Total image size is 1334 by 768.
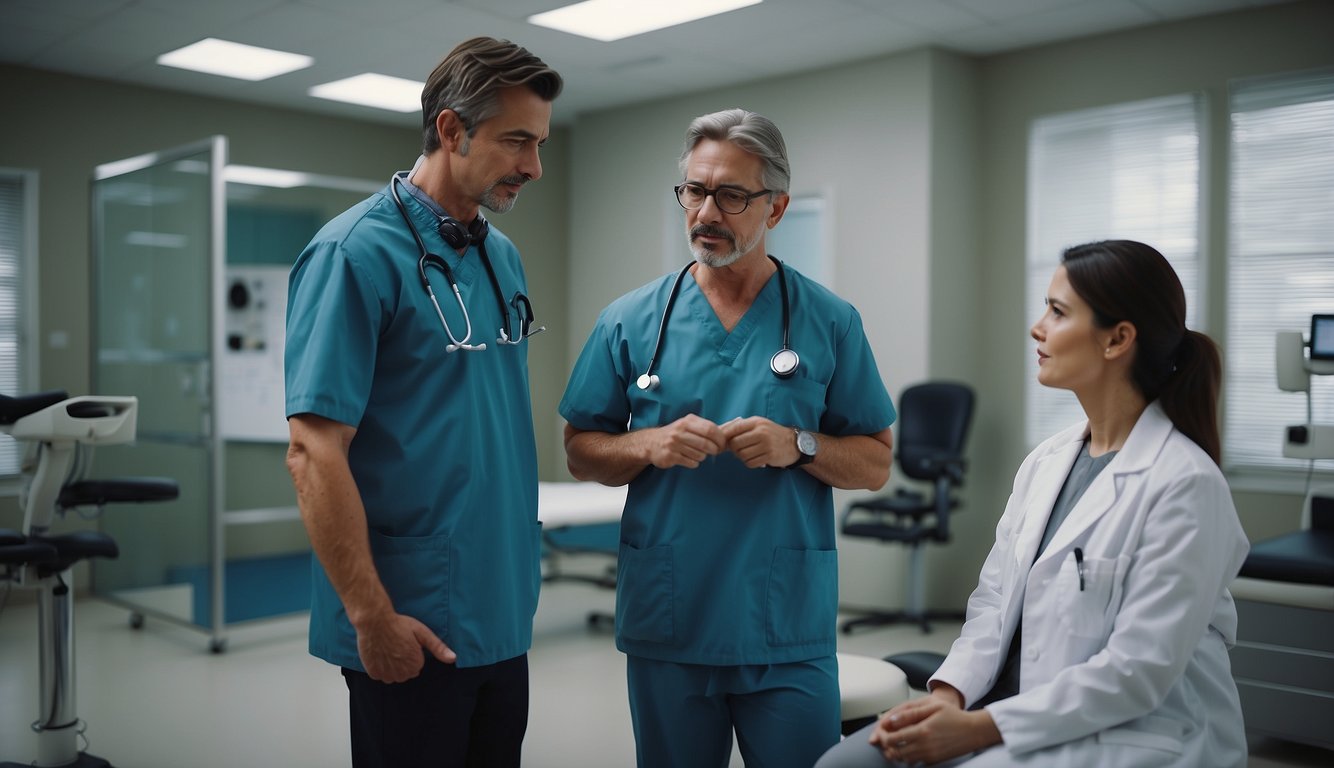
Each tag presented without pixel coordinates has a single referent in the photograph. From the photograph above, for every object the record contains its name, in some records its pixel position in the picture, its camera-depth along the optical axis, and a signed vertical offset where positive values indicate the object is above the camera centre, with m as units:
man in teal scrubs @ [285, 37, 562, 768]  1.44 -0.10
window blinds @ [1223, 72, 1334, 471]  4.73 +0.54
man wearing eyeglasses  1.72 -0.22
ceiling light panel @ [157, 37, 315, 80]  5.46 +1.54
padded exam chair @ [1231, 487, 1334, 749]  3.20 -0.84
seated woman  1.41 -0.30
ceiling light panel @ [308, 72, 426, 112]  6.13 +1.55
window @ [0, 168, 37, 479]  5.76 +0.39
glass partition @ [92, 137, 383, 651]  4.60 +0.01
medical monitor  3.67 +0.09
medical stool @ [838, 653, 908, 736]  2.25 -0.70
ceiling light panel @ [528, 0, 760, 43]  4.84 +1.58
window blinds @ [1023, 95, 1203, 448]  5.09 +0.85
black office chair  5.11 -0.52
